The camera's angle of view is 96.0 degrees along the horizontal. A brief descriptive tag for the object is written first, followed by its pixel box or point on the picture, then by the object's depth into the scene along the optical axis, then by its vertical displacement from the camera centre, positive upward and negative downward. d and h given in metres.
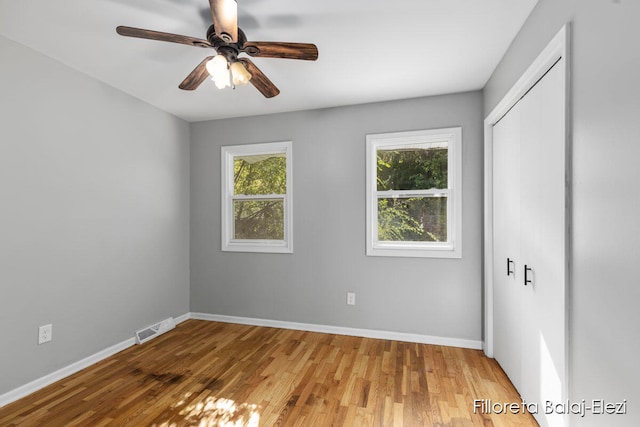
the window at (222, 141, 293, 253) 3.52 +0.19
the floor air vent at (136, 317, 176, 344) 3.02 -1.30
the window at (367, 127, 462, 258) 2.97 +0.21
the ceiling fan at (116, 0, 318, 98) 1.48 +0.96
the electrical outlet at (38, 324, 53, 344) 2.21 -0.94
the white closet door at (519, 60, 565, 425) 1.47 -0.14
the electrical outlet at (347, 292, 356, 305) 3.21 -0.95
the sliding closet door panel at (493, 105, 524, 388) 2.11 -0.25
